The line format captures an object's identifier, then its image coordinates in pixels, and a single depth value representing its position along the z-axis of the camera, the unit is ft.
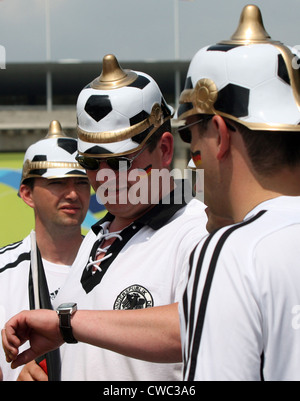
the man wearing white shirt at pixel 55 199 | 20.95
